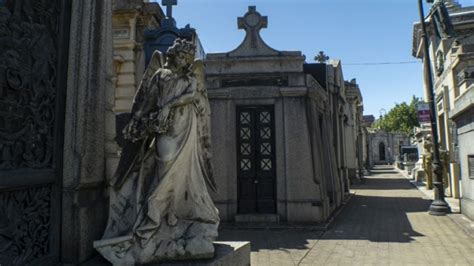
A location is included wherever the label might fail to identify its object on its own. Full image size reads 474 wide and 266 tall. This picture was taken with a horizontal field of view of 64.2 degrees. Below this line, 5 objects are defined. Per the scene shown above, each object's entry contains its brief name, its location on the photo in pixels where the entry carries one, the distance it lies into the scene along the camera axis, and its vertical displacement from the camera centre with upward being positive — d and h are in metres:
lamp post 10.93 +0.27
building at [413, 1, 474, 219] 9.62 +2.37
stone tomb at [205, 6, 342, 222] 9.74 +0.63
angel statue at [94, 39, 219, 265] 3.18 -0.16
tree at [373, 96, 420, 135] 59.57 +6.66
